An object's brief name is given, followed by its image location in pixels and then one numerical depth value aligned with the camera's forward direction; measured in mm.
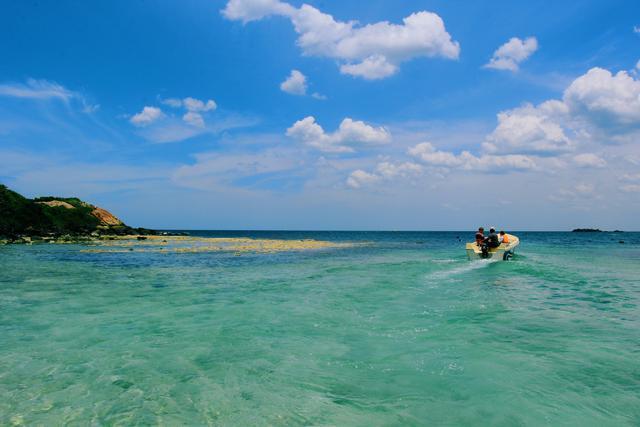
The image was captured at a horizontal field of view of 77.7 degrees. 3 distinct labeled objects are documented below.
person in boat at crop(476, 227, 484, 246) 36656
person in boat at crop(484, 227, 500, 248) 35719
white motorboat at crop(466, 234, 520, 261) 35906
